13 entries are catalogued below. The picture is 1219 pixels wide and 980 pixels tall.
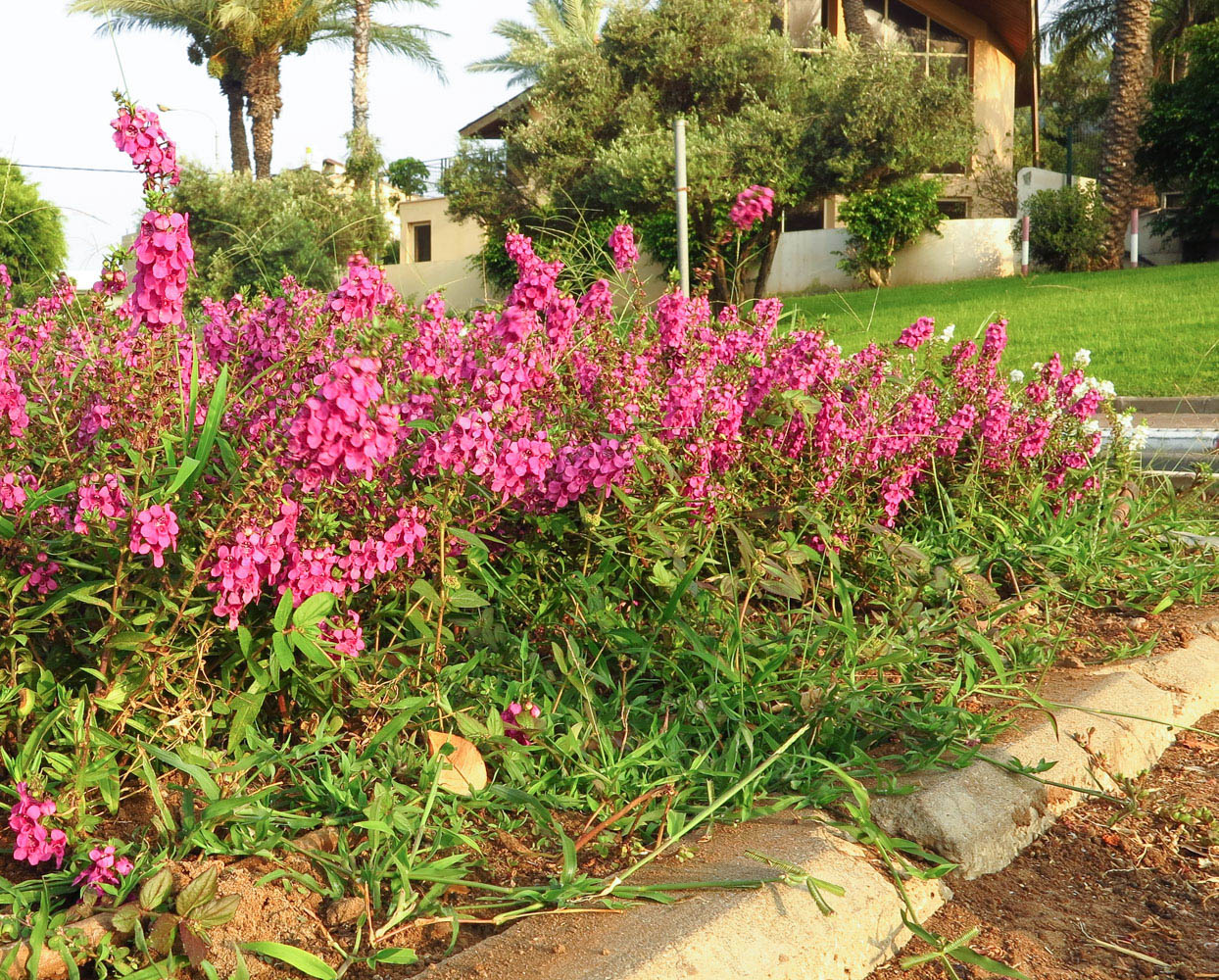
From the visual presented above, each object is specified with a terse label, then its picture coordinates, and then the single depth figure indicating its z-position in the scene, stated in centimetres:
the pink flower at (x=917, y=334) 380
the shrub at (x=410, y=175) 3444
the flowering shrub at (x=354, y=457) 200
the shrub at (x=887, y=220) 2203
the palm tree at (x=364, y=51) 3259
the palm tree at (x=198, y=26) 2847
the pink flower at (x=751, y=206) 409
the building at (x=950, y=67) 2475
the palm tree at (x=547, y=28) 3472
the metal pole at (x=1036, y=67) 2467
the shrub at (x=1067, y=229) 2136
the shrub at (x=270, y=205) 2144
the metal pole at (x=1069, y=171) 2353
